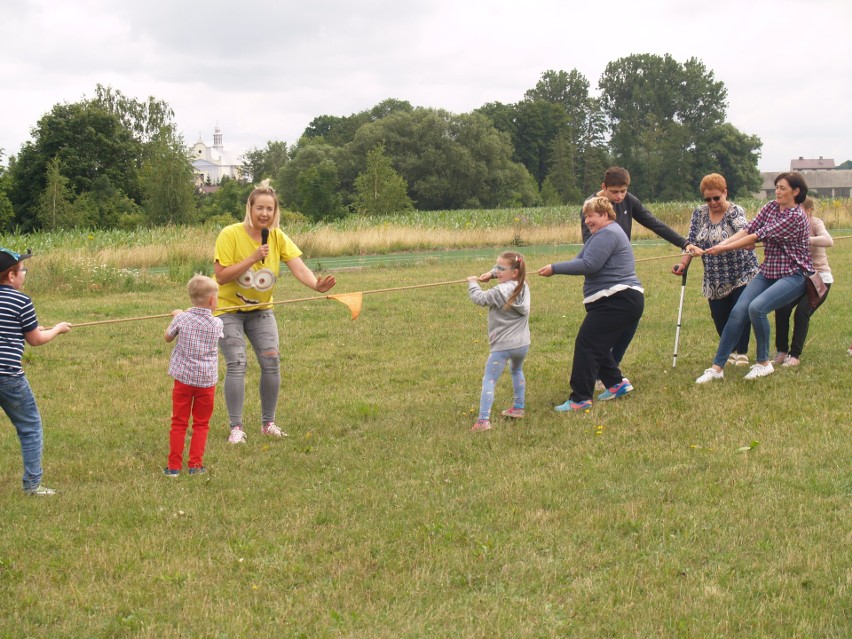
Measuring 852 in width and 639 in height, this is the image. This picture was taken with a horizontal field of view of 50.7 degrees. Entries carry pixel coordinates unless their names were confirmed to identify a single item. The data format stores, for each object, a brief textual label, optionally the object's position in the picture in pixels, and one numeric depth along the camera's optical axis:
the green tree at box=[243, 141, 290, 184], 113.75
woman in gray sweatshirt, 8.14
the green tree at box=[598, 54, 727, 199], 94.75
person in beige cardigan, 9.12
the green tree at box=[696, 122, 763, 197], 91.50
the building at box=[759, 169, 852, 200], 137.85
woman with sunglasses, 9.02
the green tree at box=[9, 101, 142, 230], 59.66
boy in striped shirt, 6.22
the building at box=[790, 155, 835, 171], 168.25
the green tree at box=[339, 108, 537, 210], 77.69
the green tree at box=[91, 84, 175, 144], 83.19
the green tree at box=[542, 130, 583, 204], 92.88
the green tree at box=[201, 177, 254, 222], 72.31
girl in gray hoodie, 7.63
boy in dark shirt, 8.65
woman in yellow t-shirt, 7.39
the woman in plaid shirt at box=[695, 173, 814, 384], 8.53
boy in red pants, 6.74
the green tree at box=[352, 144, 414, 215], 43.06
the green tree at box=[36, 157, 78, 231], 42.62
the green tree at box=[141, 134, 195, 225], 36.00
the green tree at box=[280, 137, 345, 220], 56.91
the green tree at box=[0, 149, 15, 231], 51.74
